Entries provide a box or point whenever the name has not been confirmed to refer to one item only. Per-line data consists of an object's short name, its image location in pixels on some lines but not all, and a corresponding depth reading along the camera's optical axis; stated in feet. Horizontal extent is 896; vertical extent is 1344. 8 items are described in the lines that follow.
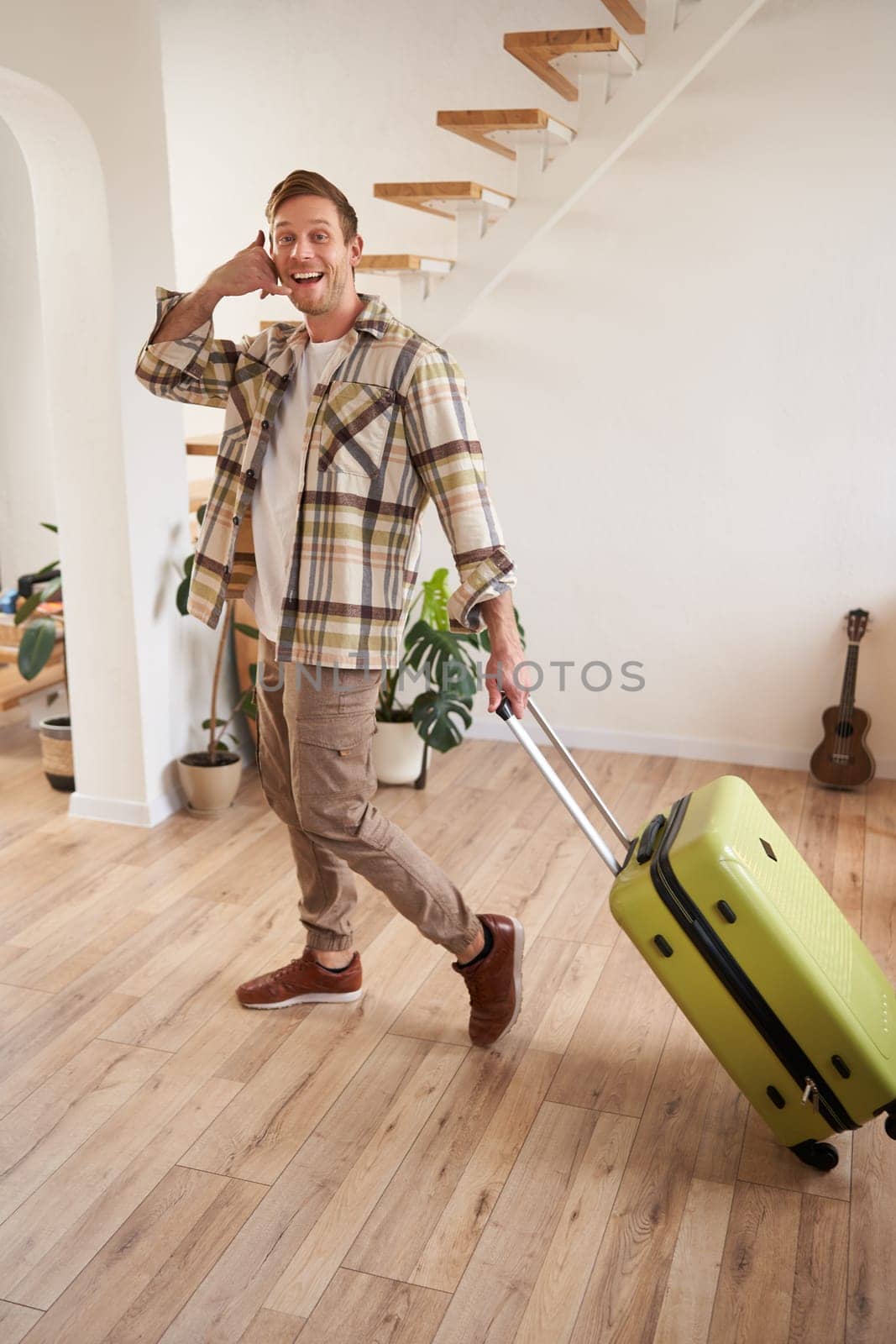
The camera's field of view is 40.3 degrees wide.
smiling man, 7.21
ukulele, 12.99
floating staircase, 10.87
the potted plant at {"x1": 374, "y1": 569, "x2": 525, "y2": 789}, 12.18
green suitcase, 6.39
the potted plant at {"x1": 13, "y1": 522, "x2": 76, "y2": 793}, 11.82
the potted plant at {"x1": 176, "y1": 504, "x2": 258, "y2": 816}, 11.98
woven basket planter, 12.63
